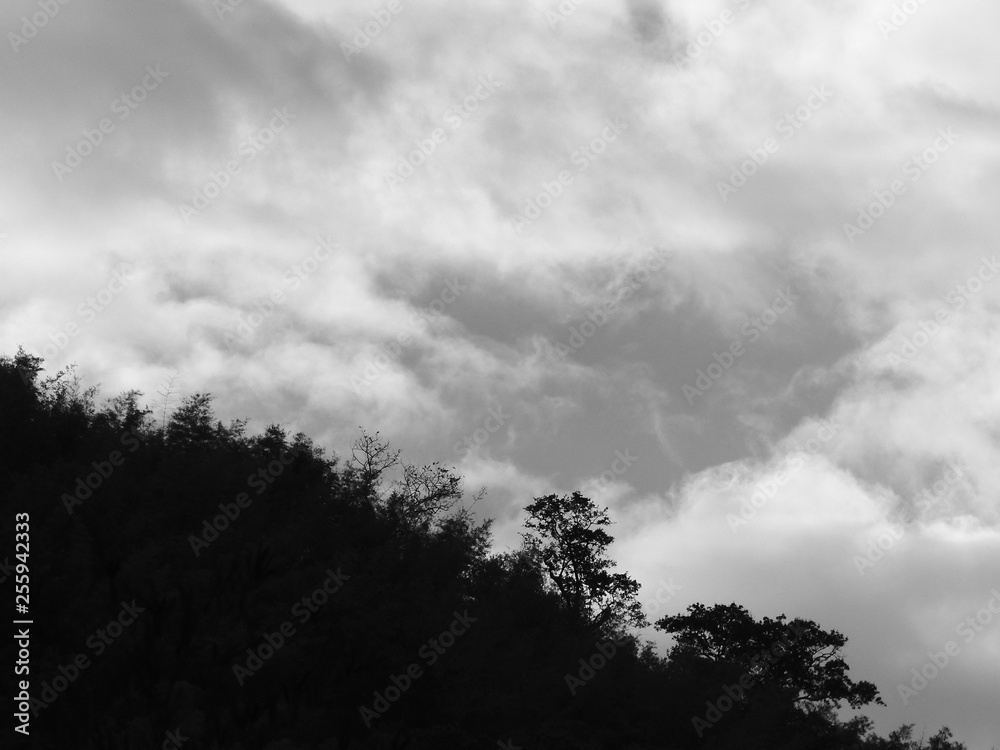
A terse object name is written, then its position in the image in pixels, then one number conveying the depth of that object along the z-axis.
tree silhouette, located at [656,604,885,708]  57.88
